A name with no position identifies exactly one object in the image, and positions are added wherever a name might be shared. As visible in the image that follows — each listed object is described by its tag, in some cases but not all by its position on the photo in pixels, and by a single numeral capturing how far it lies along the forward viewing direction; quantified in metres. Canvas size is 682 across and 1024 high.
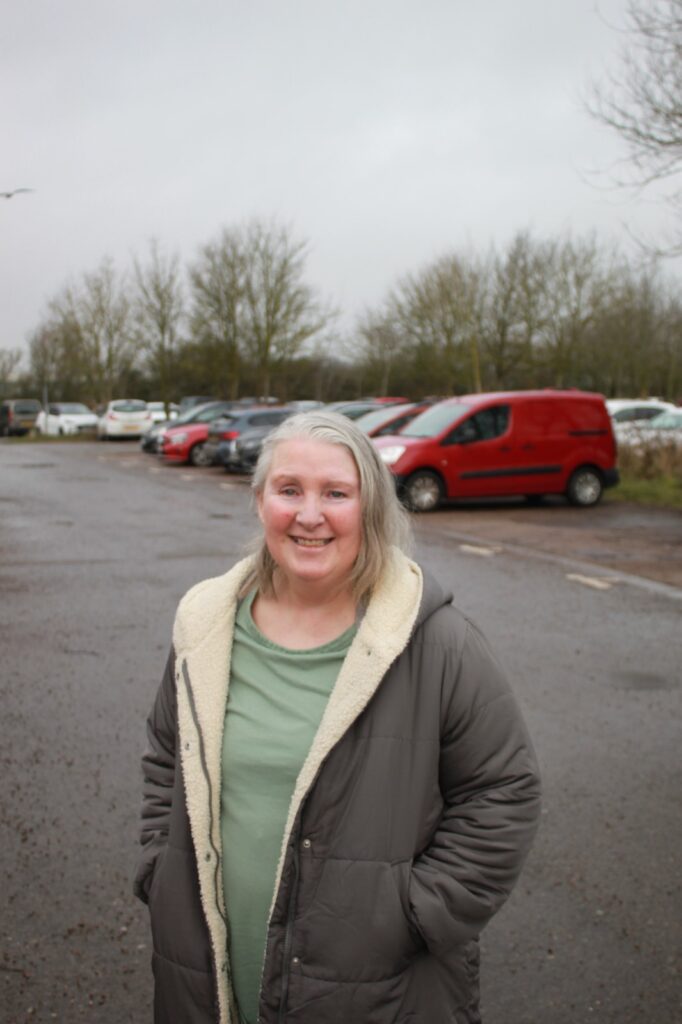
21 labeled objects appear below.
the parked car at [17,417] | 51.56
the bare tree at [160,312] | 50.34
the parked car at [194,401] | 53.09
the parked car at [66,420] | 49.06
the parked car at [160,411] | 47.73
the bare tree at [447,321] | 46.09
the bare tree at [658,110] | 15.70
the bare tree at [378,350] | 53.47
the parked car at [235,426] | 27.80
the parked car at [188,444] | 30.11
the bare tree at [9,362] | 76.12
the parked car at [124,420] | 43.91
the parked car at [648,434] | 20.98
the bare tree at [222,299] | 48.00
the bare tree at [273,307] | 48.09
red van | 17.64
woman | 2.03
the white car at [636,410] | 31.44
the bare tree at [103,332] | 59.34
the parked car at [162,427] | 33.78
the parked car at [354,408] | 28.47
